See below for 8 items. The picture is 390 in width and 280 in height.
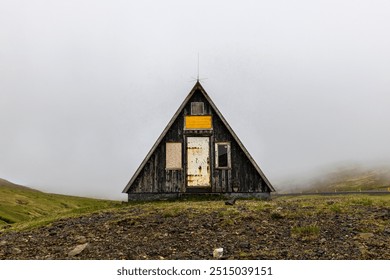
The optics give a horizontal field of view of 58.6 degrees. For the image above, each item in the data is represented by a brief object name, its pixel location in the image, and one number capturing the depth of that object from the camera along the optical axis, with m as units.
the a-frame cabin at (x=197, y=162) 23.52
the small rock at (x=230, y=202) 18.12
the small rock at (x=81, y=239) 11.38
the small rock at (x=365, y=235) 10.50
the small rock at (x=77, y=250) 10.01
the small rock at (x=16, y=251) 10.57
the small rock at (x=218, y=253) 9.49
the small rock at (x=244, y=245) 10.23
